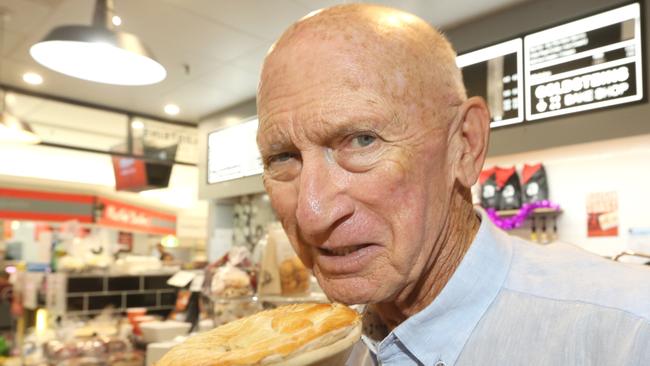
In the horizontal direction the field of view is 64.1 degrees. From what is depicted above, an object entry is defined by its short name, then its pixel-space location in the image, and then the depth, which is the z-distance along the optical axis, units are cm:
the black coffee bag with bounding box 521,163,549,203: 402
